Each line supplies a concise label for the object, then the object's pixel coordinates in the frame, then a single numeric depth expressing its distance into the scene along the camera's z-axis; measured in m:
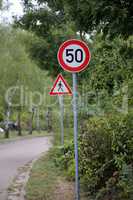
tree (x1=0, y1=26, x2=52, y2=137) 56.61
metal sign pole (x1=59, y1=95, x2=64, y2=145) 22.14
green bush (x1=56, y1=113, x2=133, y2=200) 12.25
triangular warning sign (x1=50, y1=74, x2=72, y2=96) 16.25
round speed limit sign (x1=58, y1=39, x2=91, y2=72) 12.38
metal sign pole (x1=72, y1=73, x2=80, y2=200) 12.13
